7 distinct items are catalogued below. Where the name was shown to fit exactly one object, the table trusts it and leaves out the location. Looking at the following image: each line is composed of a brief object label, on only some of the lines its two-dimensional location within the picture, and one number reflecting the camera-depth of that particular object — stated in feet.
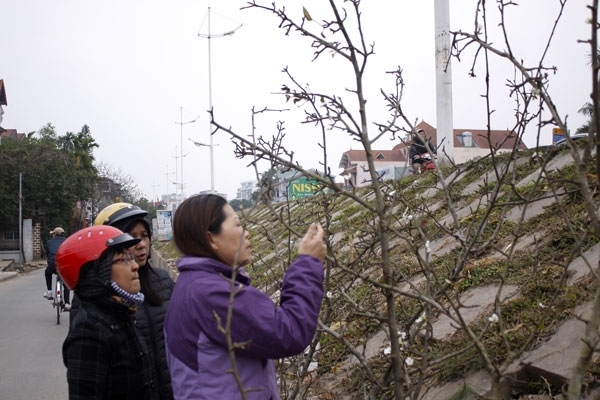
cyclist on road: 34.99
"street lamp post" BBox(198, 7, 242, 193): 73.22
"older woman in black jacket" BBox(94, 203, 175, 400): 9.50
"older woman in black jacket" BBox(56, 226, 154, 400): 8.11
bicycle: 37.06
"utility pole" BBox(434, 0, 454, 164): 30.07
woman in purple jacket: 5.88
